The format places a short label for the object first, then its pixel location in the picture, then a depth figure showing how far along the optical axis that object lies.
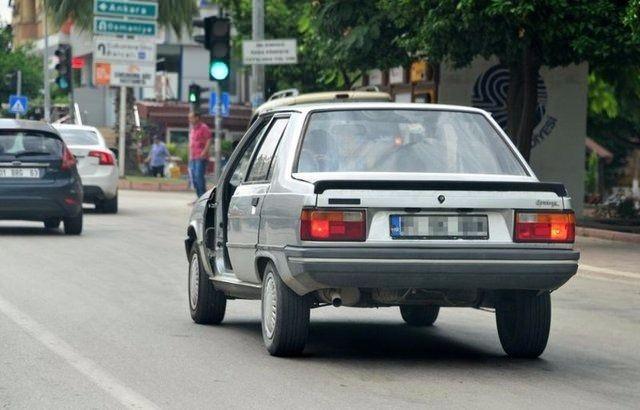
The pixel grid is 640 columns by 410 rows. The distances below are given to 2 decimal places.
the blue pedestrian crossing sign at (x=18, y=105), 58.78
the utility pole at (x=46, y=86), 58.02
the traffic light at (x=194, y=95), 36.06
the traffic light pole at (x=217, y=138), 32.18
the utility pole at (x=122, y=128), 46.50
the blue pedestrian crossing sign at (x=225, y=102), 42.34
